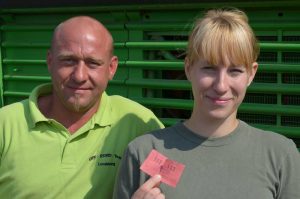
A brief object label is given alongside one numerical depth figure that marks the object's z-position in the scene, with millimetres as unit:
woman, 1755
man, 2131
